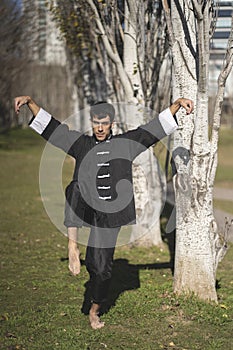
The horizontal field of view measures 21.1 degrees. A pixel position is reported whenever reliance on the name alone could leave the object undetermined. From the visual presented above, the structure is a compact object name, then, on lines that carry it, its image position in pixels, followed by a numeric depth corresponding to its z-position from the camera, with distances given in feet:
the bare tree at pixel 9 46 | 75.87
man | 20.75
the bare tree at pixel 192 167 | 22.34
